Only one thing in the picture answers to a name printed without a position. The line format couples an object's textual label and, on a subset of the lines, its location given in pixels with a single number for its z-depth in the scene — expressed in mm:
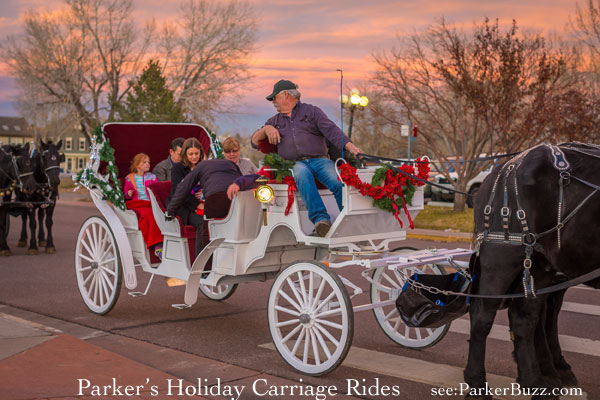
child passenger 7949
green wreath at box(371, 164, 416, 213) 5969
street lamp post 19656
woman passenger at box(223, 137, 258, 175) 8711
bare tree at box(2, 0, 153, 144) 37781
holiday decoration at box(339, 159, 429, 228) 5824
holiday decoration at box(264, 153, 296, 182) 6352
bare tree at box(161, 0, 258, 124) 37969
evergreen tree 32156
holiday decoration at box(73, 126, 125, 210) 8281
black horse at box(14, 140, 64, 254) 13352
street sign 20766
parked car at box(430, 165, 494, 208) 26938
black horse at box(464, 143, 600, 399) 4691
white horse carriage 5746
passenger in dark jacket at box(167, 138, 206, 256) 7305
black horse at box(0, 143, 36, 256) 13266
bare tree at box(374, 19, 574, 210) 18469
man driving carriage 6320
